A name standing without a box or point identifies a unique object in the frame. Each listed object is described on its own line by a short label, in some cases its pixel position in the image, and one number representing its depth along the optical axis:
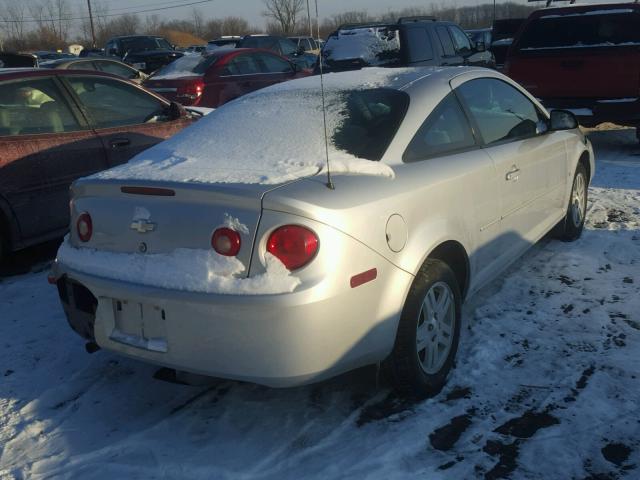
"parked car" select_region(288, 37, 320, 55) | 28.02
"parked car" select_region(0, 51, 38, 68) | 8.60
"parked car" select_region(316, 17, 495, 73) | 10.62
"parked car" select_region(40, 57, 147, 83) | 12.16
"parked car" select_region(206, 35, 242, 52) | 24.42
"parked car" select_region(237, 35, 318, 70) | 19.28
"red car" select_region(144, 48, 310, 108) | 10.43
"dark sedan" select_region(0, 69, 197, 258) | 5.00
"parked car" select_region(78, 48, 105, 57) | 30.60
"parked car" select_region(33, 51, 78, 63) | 29.33
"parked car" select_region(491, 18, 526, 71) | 15.97
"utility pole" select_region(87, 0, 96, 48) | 49.22
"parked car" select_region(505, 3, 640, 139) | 8.43
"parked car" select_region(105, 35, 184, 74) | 21.41
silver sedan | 2.63
